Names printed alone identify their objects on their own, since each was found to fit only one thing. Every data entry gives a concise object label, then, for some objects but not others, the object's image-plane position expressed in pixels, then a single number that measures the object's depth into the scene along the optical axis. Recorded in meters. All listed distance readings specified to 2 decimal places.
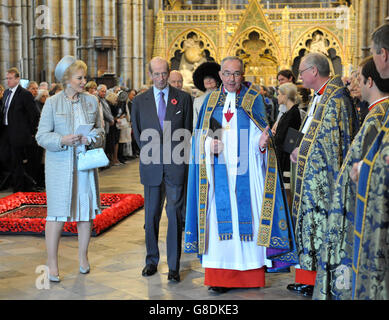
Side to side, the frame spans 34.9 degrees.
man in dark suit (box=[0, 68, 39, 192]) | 9.74
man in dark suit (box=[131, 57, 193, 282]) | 5.48
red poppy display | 7.31
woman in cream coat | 5.27
